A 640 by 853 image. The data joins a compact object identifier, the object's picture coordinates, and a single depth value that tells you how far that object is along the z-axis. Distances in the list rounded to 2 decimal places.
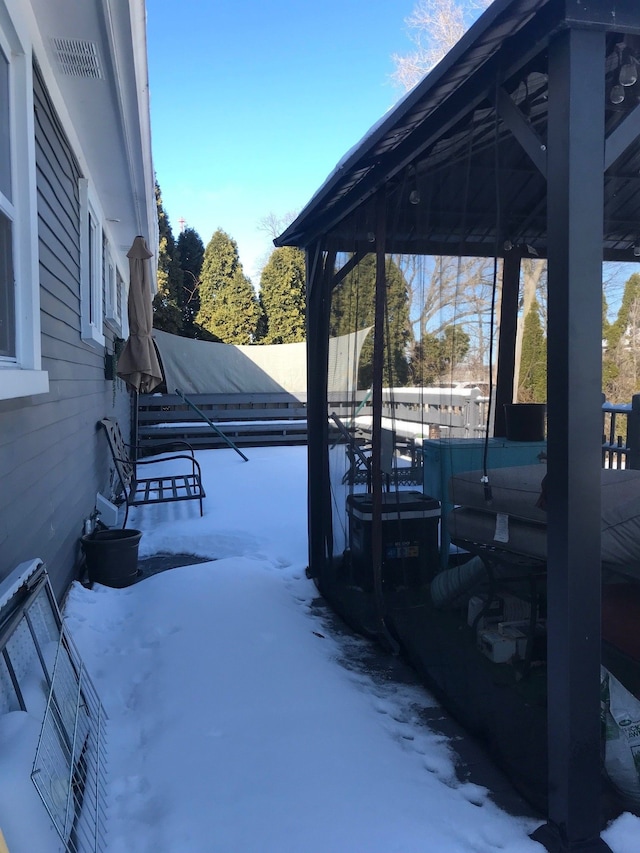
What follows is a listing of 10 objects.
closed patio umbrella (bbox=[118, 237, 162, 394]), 5.20
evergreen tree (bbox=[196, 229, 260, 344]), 16.05
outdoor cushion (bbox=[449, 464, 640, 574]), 2.20
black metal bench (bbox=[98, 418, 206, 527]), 5.68
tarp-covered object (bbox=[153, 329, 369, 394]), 11.55
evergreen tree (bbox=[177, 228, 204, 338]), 17.22
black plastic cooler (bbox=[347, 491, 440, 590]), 3.13
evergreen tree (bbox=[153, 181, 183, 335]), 14.57
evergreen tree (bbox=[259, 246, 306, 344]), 16.11
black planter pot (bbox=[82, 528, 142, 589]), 3.90
